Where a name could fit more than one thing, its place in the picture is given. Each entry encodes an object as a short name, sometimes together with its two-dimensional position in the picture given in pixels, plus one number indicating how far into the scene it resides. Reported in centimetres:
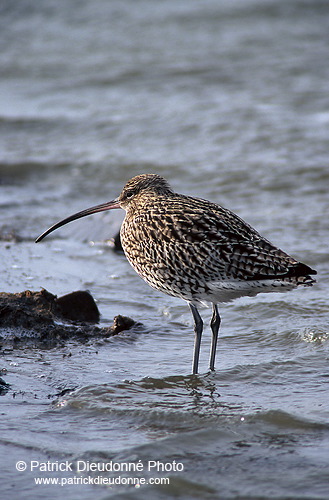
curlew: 1107
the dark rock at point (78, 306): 1341
